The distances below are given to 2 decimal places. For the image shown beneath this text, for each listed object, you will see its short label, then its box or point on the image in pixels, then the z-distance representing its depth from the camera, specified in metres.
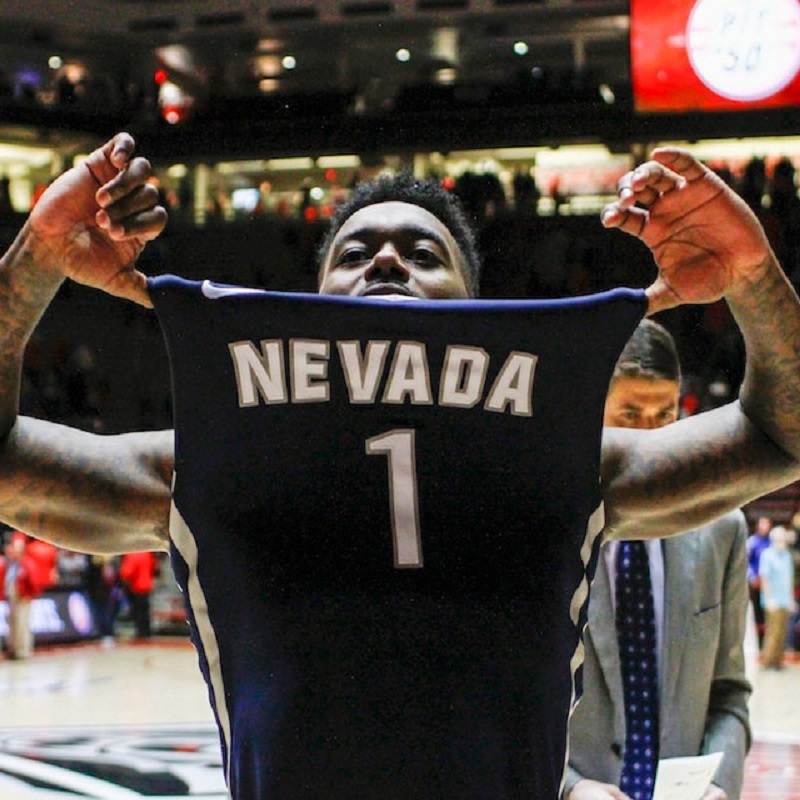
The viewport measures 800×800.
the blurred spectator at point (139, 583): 14.73
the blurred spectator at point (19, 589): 12.68
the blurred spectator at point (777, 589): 11.97
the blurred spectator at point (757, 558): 13.19
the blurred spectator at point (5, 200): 20.92
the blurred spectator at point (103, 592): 14.96
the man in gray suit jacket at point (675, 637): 2.14
